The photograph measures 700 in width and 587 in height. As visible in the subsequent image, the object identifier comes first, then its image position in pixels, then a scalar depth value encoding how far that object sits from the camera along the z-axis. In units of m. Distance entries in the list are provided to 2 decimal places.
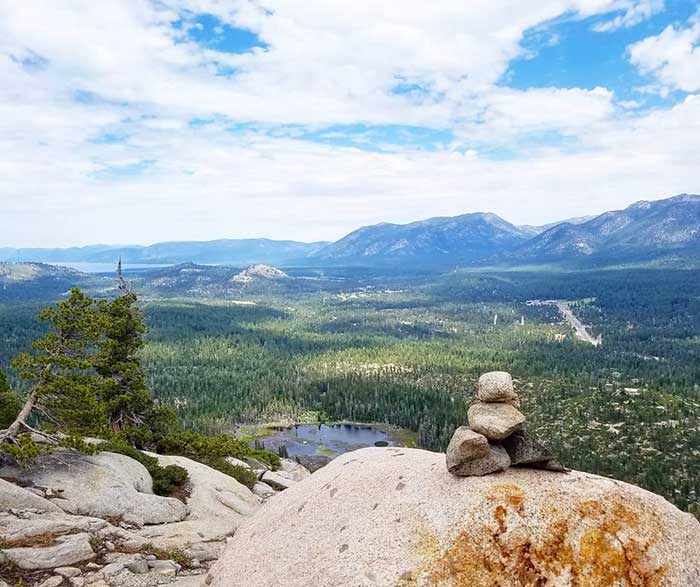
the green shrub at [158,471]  40.34
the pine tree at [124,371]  52.97
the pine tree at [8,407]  40.31
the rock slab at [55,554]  23.20
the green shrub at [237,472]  50.22
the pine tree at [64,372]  36.88
